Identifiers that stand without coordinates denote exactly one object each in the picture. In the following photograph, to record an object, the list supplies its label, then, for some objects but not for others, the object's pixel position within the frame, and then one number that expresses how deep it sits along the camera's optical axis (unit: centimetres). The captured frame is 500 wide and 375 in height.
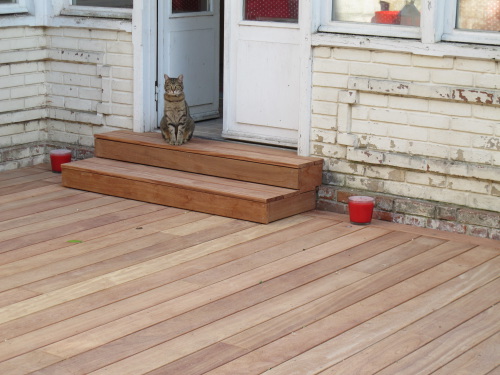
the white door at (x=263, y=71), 696
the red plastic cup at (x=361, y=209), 633
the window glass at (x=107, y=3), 768
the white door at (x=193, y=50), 770
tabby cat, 716
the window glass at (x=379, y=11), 633
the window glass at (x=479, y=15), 600
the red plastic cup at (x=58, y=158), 776
